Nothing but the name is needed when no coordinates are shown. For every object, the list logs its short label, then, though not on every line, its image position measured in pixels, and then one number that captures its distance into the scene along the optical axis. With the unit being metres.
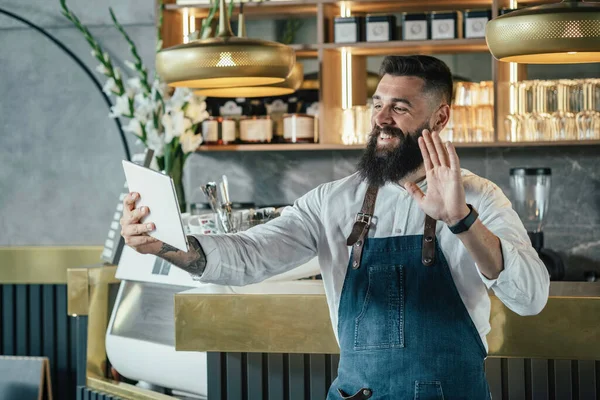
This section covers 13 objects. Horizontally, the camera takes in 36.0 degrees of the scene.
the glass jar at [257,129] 4.41
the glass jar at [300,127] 4.34
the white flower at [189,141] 4.14
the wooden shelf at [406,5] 4.25
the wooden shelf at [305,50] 4.33
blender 4.24
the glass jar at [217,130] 4.43
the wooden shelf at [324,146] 4.07
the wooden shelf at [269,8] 4.35
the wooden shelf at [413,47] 4.17
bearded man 1.83
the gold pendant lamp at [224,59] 2.54
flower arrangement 4.06
